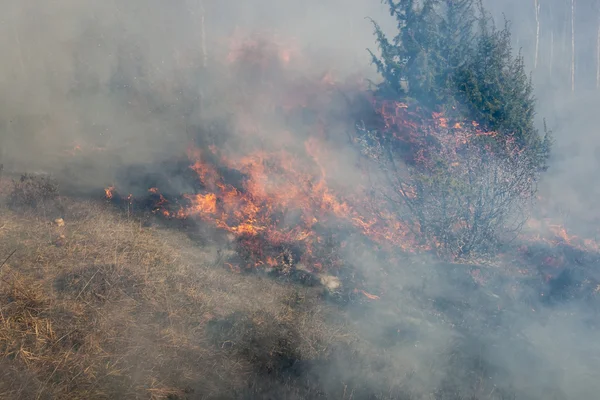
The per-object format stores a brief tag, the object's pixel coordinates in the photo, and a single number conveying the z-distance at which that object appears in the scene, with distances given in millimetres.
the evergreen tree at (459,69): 10750
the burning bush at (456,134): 10500
